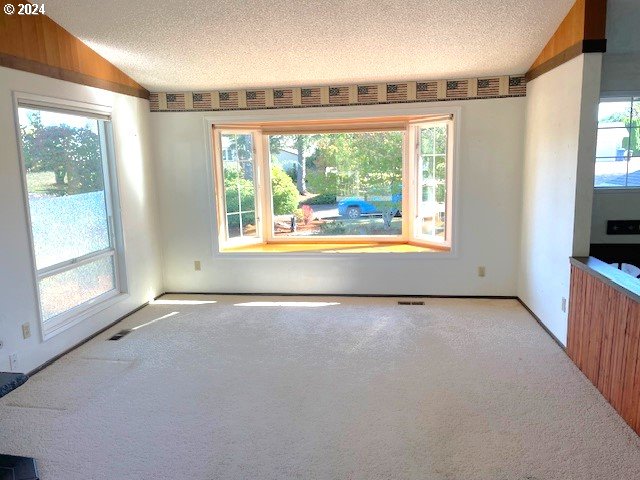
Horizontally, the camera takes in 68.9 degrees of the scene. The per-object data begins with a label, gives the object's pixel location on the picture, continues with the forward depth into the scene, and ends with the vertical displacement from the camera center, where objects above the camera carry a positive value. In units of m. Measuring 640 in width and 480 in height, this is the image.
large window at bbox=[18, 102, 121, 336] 3.47 -0.20
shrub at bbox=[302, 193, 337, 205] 5.54 -0.25
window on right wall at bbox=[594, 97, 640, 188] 3.93 +0.23
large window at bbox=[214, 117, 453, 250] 5.18 -0.06
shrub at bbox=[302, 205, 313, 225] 5.62 -0.42
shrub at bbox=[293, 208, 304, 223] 5.62 -0.42
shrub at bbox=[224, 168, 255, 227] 5.29 -0.17
